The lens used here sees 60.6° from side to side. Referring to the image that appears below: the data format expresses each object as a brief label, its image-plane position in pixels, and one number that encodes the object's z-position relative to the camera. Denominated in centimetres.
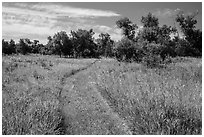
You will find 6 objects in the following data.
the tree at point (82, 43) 3864
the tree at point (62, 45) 3821
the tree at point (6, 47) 3987
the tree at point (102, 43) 4342
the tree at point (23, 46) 5480
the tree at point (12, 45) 4583
